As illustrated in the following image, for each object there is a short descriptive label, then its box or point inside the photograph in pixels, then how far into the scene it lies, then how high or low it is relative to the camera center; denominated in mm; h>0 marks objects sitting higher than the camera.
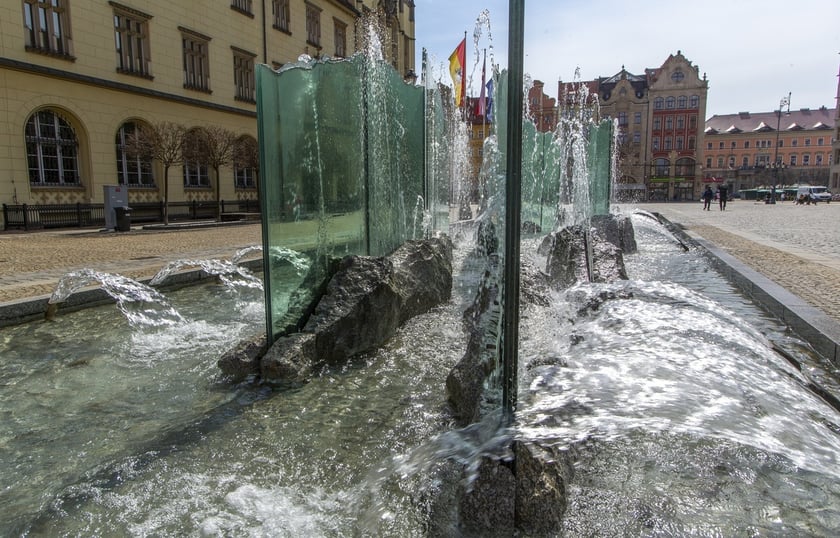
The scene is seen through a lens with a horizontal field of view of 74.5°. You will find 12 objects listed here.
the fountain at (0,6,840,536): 2203 -1197
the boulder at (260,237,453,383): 4059 -1006
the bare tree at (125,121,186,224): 18359 +1881
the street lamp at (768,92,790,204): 47069 +3011
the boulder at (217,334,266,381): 4035 -1174
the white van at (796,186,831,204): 50350 +172
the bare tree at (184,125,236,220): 19891 +1958
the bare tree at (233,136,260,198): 21873 +1861
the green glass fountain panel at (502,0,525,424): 2139 +46
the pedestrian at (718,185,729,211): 32656 +142
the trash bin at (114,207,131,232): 16125 -508
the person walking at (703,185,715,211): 32809 -31
